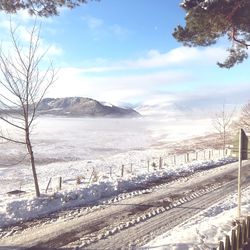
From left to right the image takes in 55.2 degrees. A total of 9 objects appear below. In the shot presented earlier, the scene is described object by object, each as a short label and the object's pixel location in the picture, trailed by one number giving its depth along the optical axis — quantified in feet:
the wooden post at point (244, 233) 19.14
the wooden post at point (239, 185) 22.94
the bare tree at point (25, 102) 32.52
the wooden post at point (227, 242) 17.03
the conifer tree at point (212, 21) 31.69
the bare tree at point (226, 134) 172.05
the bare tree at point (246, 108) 148.92
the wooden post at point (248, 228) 19.80
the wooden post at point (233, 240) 17.65
